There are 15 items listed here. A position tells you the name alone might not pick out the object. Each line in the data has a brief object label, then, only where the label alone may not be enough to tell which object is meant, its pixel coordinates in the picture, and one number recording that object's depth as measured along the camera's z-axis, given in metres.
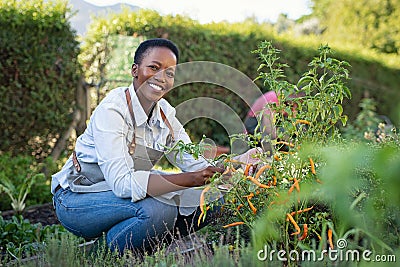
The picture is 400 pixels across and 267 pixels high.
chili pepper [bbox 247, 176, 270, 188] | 2.11
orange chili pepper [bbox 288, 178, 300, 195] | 1.95
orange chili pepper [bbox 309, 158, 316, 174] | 2.06
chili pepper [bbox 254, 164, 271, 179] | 2.16
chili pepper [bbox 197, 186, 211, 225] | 2.11
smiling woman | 2.72
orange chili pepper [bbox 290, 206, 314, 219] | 2.13
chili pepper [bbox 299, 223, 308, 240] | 2.11
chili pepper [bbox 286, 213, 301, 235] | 2.05
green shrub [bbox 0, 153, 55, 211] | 5.19
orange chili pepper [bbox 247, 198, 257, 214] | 2.18
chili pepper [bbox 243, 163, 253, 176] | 2.19
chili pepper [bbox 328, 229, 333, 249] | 1.88
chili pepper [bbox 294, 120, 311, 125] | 2.29
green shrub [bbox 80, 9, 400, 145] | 6.66
